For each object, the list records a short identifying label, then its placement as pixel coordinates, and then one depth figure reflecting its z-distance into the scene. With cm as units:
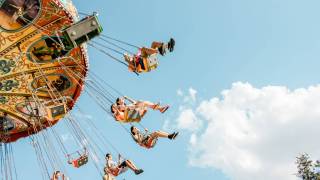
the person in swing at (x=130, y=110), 1134
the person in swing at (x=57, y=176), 1256
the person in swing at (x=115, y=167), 1166
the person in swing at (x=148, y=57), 1108
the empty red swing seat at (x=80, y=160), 1329
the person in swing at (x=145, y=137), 1159
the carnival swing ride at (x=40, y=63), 1054
